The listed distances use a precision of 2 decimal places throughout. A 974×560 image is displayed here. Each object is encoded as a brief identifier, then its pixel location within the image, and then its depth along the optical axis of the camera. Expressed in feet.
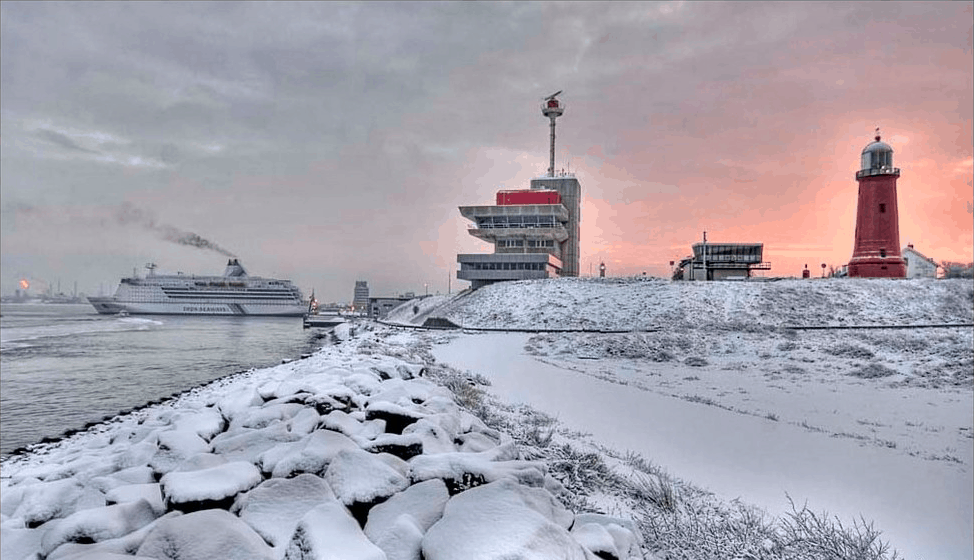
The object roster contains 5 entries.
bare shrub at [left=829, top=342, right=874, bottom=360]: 64.98
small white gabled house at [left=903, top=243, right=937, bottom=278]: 221.87
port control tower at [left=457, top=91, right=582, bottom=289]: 212.64
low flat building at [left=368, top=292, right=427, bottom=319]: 234.89
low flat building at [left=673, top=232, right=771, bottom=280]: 179.73
